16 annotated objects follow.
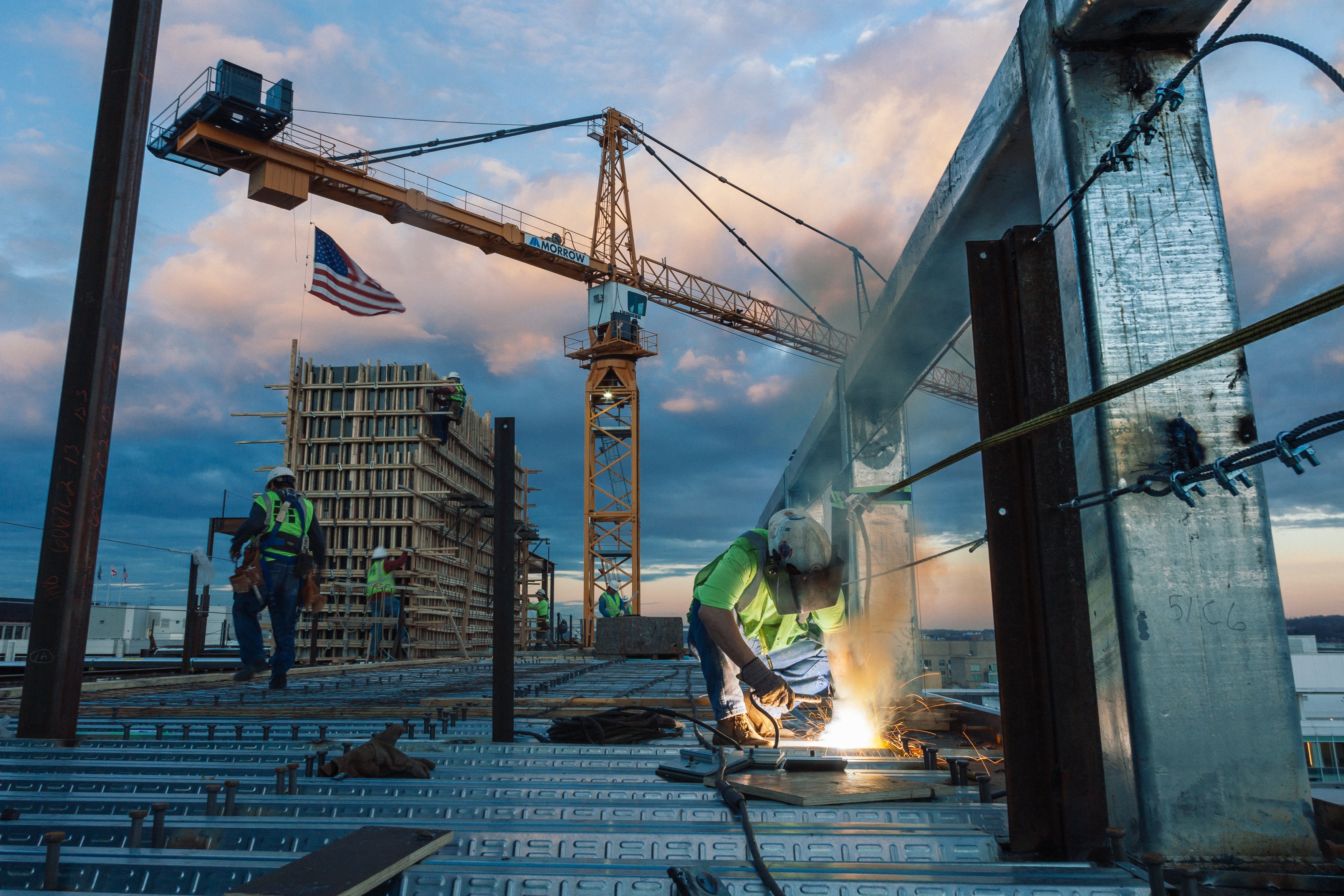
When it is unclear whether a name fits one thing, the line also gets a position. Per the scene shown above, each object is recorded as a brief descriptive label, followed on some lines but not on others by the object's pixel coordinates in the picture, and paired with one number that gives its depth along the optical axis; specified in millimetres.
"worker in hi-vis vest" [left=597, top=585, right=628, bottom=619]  20984
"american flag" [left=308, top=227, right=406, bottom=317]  15242
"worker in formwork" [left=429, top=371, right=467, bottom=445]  19797
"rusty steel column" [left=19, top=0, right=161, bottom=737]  3904
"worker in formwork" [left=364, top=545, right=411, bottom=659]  14836
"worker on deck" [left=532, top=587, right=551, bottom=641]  23550
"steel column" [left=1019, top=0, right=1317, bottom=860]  2002
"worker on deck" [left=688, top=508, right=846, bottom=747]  3781
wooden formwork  18891
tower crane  20359
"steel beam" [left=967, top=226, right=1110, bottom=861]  1976
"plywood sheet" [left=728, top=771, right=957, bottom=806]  2365
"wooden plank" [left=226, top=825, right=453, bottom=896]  1523
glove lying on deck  2693
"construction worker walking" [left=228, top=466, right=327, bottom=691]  6984
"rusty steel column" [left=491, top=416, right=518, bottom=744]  3350
